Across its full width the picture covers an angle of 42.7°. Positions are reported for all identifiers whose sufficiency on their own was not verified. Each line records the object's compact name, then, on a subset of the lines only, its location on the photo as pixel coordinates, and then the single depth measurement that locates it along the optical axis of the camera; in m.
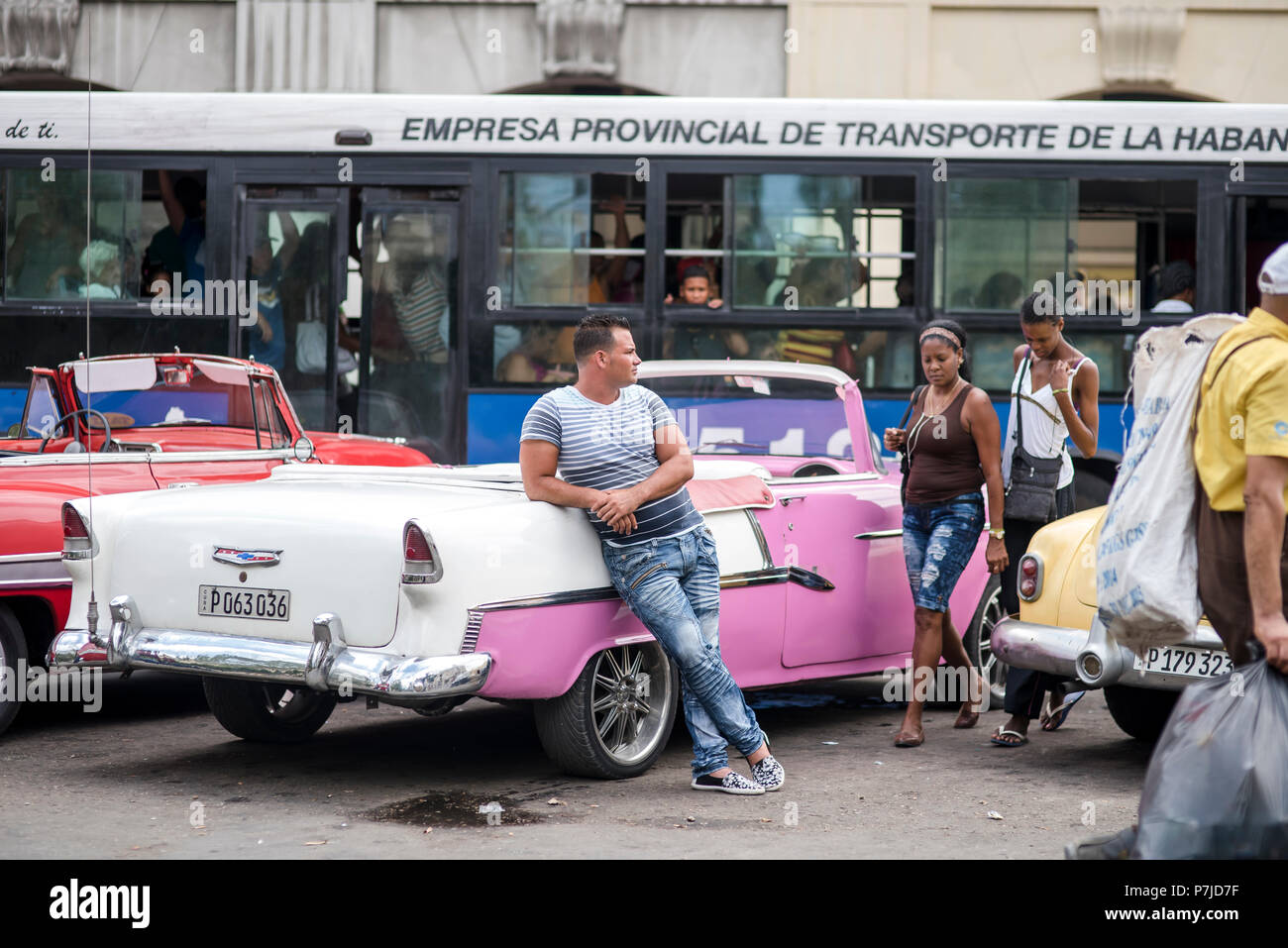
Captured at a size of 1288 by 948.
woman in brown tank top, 6.79
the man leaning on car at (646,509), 5.76
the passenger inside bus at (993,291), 10.83
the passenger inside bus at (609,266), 10.81
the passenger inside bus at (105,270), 11.03
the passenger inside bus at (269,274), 11.00
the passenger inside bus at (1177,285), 10.71
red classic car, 6.64
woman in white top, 7.05
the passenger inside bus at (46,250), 11.05
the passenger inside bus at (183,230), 11.02
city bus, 10.73
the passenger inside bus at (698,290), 10.80
